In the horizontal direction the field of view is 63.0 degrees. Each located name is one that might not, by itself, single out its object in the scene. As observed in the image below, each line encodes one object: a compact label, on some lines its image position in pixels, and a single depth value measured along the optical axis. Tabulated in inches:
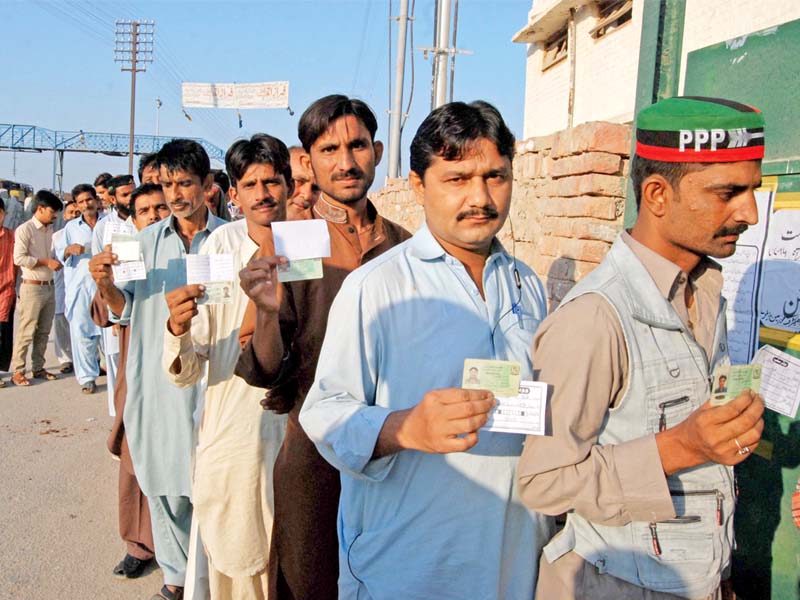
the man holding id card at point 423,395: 65.3
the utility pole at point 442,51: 530.8
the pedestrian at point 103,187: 305.7
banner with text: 1032.8
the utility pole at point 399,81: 633.0
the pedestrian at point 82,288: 293.6
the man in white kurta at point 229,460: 113.0
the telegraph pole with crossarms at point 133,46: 1352.1
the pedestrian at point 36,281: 314.2
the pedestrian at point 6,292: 316.5
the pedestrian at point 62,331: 344.2
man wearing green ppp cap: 58.7
